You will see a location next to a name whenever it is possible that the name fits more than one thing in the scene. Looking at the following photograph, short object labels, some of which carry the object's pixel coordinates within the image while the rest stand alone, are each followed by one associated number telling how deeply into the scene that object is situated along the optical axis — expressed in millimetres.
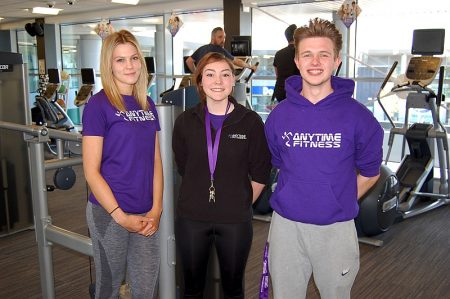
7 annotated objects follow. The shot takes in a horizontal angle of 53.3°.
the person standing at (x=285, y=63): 5188
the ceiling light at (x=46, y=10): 11031
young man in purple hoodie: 1679
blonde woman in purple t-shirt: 1762
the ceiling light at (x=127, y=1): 9672
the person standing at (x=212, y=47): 4503
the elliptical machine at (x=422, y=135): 4840
